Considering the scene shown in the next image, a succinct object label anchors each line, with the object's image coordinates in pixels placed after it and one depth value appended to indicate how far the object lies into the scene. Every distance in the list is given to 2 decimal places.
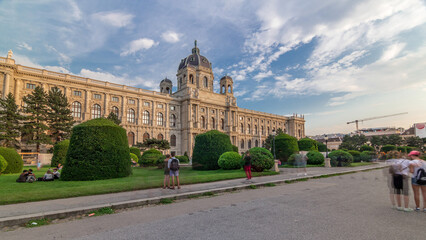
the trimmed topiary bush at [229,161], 17.49
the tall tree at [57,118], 30.40
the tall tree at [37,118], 28.39
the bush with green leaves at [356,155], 32.54
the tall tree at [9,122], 26.10
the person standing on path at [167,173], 9.49
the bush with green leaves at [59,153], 18.23
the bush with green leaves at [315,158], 25.61
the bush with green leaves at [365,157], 32.75
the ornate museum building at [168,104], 36.56
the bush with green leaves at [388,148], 52.35
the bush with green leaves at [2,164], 13.25
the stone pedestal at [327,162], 23.02
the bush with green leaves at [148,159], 22.78
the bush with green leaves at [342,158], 23.75
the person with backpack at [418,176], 5.84
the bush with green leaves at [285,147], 26.75
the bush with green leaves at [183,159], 33.22
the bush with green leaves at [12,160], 14.72
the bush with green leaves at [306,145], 34.44
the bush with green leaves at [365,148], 49.65
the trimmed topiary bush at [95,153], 11.52
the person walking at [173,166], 9.46
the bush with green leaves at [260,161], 15.36
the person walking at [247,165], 12.03
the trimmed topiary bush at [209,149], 18.83
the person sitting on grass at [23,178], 10.72
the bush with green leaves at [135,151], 33.70
